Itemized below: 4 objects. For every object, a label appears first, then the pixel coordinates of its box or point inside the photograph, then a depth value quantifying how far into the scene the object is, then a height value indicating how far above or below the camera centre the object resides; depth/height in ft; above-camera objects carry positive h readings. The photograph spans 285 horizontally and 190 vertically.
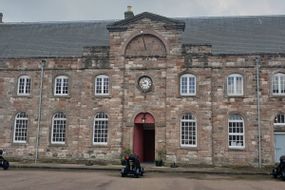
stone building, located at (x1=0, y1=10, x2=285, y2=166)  74.69 +8.50
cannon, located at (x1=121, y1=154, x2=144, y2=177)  55.31 -5.47
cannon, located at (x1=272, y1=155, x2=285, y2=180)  55.16 -5.66
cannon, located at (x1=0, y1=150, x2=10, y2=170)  63.67 -6.17
